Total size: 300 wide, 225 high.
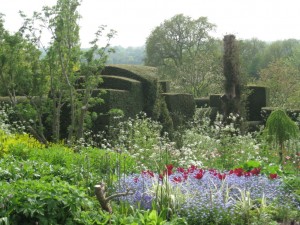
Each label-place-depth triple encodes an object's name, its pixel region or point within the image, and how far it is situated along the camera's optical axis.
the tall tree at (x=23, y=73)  11.98
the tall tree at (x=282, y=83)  26.56
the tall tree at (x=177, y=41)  42.06
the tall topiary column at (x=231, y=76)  15.84
